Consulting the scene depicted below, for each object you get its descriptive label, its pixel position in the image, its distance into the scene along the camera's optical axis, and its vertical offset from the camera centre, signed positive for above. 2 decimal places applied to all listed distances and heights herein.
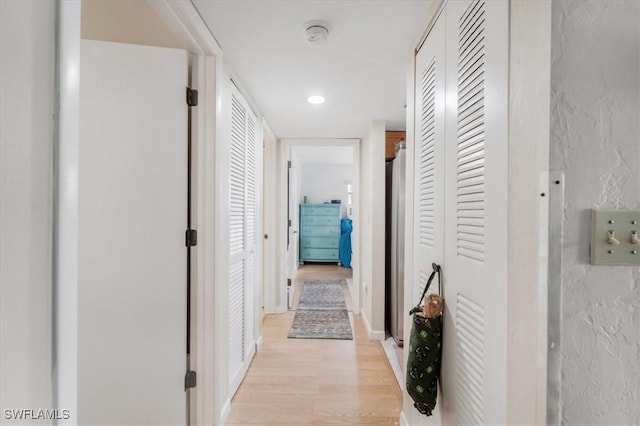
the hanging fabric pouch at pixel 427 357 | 1.16 -0.56
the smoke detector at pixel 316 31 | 1.41 +0.87
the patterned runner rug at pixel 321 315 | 2.95 -1.18
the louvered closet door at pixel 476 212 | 0.80 +0.01
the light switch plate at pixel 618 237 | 0.65 -0.05
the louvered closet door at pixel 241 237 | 1.94 -0.19
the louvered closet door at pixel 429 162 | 1.22 +0.24
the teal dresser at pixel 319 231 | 6.51 -0.41
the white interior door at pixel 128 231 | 1.36 -0.10
